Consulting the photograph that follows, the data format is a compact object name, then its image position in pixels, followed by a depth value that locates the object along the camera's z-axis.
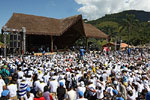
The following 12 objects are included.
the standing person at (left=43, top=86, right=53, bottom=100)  3.36
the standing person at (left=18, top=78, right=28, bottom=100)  3.95
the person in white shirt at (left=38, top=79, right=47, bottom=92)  4.06
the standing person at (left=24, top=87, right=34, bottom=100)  3.30
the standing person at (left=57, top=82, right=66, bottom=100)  3.92
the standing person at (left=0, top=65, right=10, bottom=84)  5.48
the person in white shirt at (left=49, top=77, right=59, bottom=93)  4.47
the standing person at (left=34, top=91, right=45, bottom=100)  2.84
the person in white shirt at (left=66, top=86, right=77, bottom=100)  3.57
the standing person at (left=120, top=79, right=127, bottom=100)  4.17
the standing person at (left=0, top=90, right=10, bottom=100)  2.90
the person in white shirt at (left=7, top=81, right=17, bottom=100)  3.80
